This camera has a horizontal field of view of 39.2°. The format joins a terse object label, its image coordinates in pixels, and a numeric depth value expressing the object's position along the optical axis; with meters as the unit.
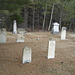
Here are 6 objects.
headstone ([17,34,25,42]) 8.23
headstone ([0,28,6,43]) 7.67
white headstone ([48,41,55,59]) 4.68
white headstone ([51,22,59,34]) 14.25
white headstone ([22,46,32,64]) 3.98
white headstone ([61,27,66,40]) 10.55
